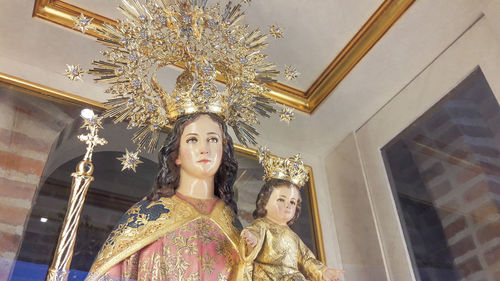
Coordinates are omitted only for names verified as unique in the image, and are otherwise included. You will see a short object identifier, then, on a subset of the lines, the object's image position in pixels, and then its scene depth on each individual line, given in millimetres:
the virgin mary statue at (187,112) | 1443
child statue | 1395
